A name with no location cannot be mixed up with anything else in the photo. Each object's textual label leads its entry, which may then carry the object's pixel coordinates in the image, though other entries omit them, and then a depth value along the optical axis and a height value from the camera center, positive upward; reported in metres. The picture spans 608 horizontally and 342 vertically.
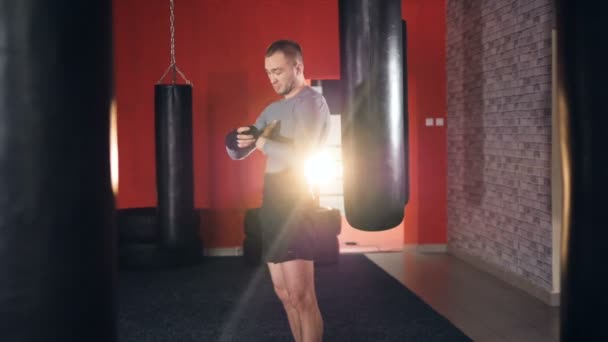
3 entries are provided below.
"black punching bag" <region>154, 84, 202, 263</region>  4.85 -0.08
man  2.32 -0.09
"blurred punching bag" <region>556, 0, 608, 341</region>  1.20 -0.04
